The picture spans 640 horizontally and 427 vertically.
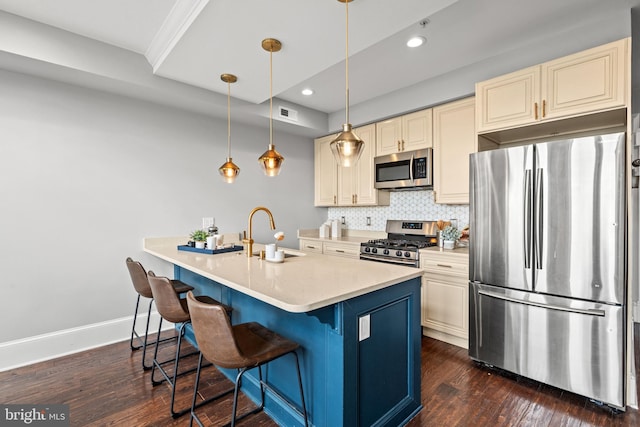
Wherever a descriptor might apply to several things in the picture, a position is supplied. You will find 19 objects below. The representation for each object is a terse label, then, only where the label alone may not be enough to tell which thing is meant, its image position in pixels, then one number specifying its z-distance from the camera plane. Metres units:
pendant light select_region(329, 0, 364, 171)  1.79
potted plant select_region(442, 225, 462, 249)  3.11
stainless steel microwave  3.42
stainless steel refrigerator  1.93
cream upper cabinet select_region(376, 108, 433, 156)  3.44
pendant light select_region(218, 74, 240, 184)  2.83
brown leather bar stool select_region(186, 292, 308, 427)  1.36
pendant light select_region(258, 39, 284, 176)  2.29
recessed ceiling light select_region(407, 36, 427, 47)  2.46
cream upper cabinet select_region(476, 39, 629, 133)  2.03
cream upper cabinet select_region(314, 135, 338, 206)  4.57
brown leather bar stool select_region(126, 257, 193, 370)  2.43
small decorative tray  2.75
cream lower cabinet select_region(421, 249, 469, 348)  2.83
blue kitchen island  1.47
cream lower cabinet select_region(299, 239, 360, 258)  3.80
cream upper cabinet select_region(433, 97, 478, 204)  3.09
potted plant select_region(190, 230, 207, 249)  2.95
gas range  3.21
